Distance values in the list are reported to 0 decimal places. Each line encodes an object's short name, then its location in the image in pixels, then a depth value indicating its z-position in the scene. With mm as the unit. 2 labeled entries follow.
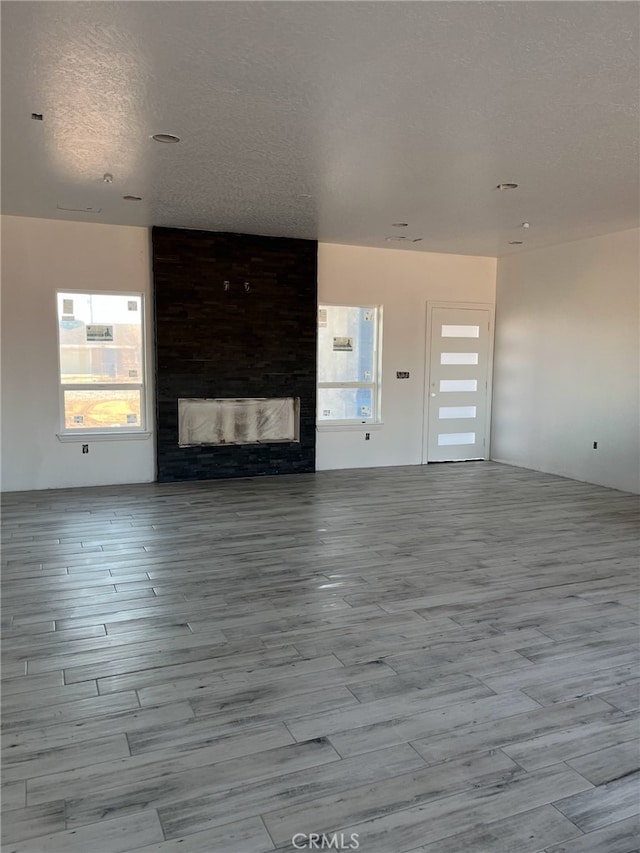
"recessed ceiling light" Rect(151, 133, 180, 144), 3796
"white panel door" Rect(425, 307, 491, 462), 8094
